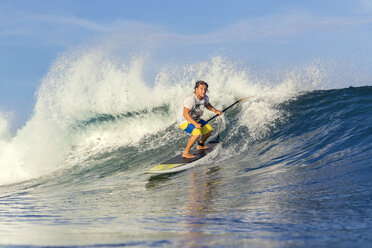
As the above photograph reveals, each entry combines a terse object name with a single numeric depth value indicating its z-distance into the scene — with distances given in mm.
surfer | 15477
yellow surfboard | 14820
